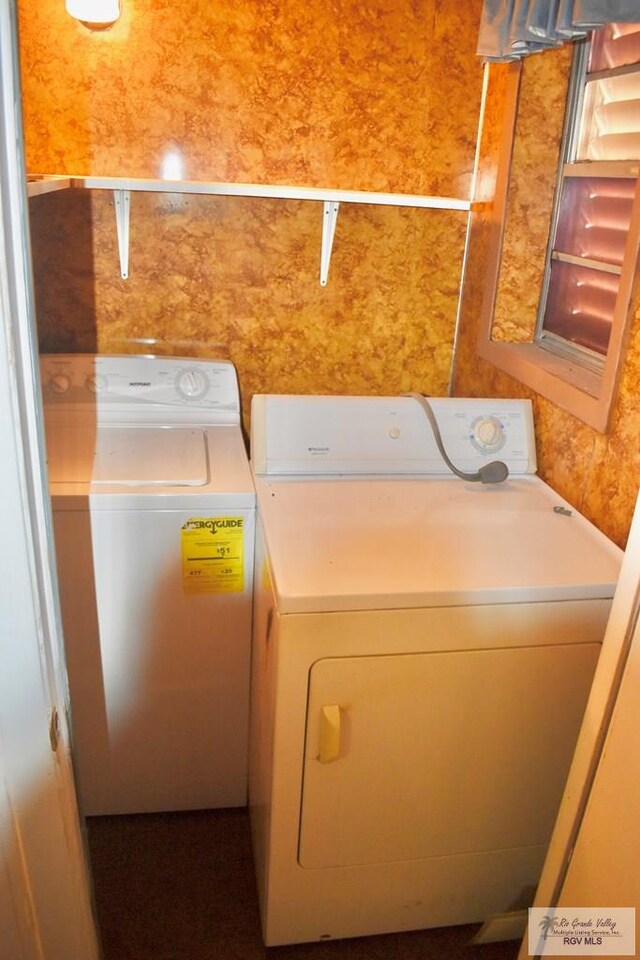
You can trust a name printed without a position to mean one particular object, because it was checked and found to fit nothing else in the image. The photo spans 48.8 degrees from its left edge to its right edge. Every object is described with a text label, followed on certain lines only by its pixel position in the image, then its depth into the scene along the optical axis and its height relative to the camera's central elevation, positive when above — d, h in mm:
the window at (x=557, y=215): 1717 +13
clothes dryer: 1266 -833
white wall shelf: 1888 +29
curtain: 1385 +396
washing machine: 1521 -810
